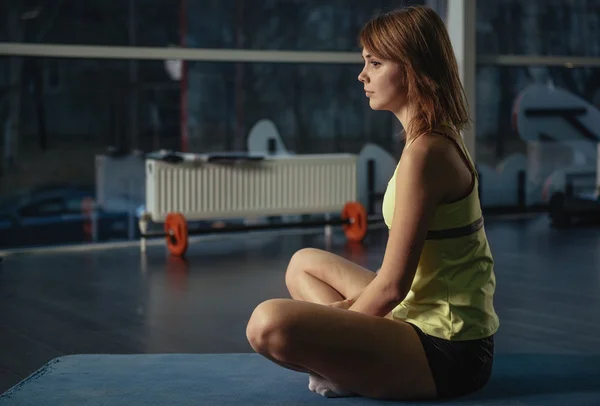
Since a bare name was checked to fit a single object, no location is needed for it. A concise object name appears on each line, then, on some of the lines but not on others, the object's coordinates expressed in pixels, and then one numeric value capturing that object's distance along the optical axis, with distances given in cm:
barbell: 577
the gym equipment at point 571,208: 709
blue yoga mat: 236
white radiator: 593
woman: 210
